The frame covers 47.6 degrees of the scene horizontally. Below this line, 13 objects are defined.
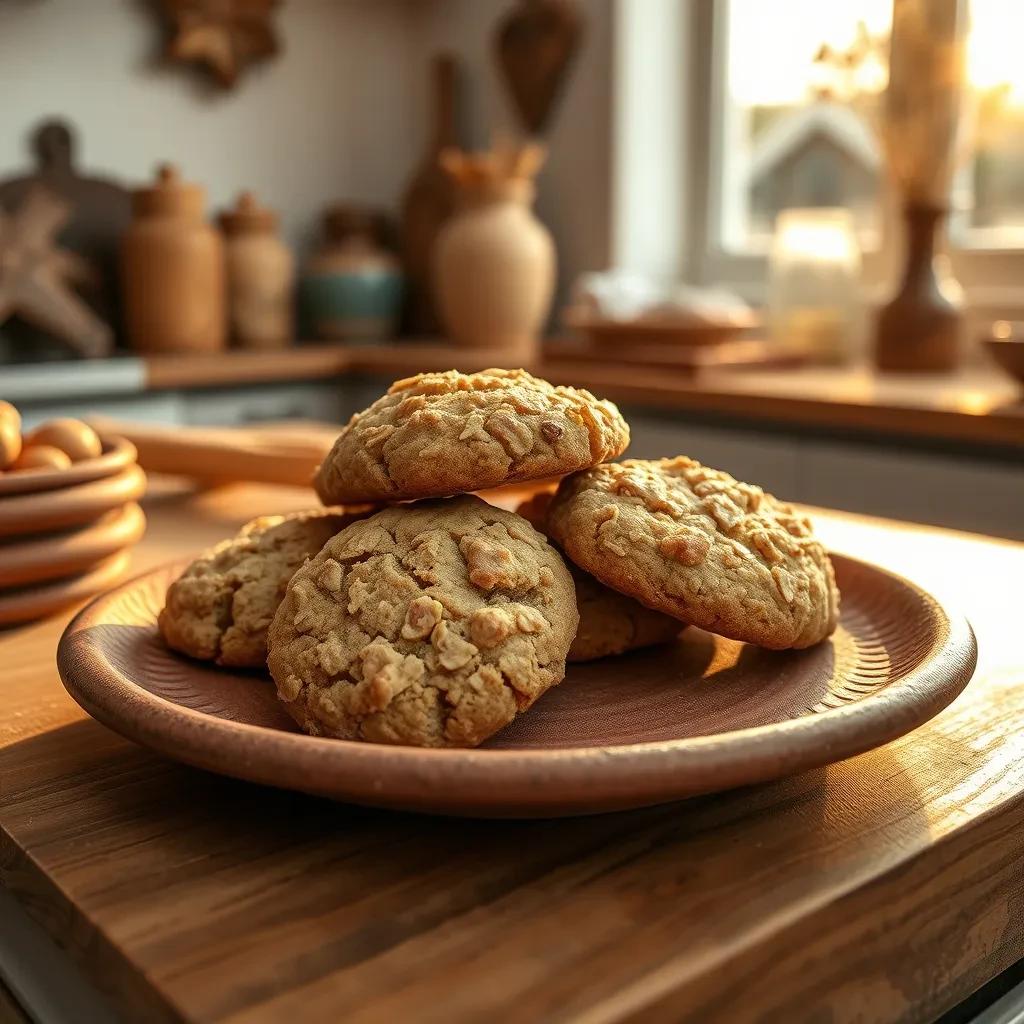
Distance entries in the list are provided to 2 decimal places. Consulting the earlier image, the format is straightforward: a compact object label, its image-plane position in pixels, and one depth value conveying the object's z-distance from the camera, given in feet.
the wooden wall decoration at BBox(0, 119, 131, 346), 9.54
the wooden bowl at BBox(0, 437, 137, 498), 2.62
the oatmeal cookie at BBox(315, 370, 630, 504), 1.99
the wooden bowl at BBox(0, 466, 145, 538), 2.61
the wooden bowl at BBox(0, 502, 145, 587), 2.66
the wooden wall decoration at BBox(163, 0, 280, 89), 9.97
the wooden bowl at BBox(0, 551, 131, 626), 2.70
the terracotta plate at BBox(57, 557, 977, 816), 1.45
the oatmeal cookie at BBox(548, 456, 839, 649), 2.02
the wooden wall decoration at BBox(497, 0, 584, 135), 9.89
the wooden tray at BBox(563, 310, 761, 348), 7.86
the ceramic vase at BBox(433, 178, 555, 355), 9.31
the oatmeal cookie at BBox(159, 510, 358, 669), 2.14
